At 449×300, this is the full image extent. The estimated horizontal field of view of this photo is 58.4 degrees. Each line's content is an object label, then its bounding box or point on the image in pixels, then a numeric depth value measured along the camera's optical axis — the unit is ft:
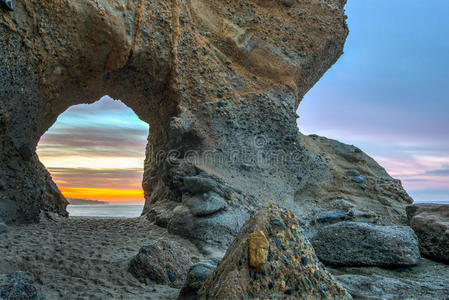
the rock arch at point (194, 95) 20.22
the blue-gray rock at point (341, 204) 26.21
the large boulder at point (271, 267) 9.77
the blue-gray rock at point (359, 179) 29.72
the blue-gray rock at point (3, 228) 18.34
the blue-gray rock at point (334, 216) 25.22
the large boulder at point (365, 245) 17.57
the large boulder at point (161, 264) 14.79
